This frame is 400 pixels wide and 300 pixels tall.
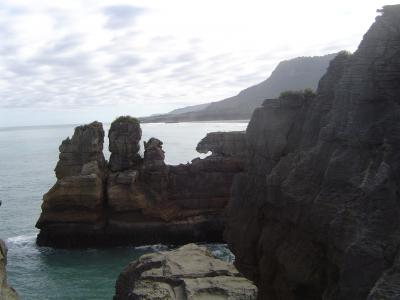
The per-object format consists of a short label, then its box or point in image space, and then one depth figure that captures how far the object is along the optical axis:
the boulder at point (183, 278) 14.10
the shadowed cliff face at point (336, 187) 14.35
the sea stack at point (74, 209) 42.97
